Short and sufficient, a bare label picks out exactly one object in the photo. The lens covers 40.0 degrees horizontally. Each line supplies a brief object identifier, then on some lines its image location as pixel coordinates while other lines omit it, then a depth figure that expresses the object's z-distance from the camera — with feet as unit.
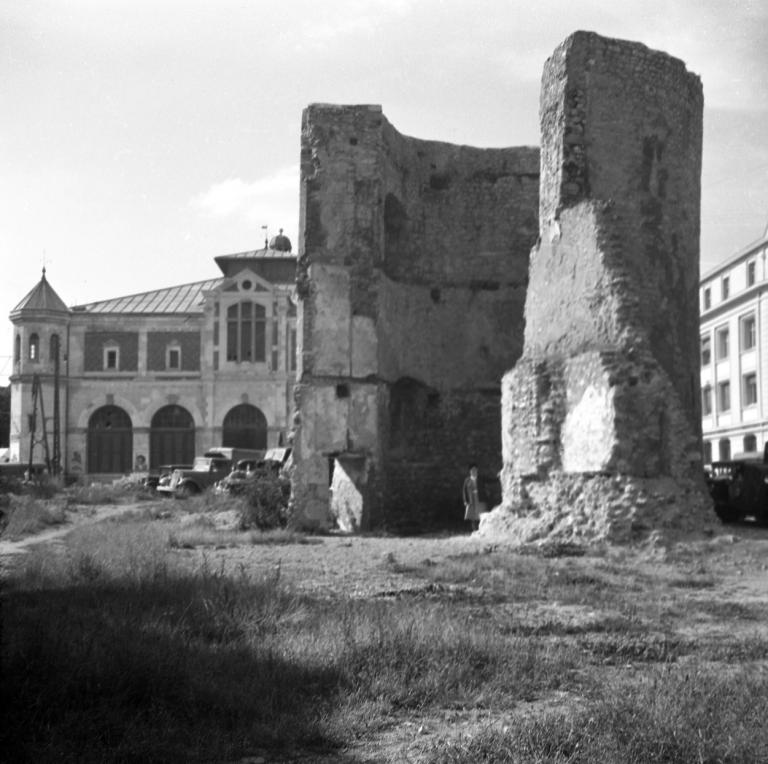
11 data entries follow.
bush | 69.56
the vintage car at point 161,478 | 125.49
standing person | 66.54
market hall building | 162.71
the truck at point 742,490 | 70.33
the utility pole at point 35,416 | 155.63
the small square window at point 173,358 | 166.30
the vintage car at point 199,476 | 118.62
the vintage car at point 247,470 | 88.03
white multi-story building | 136.15
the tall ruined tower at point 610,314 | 51.03
